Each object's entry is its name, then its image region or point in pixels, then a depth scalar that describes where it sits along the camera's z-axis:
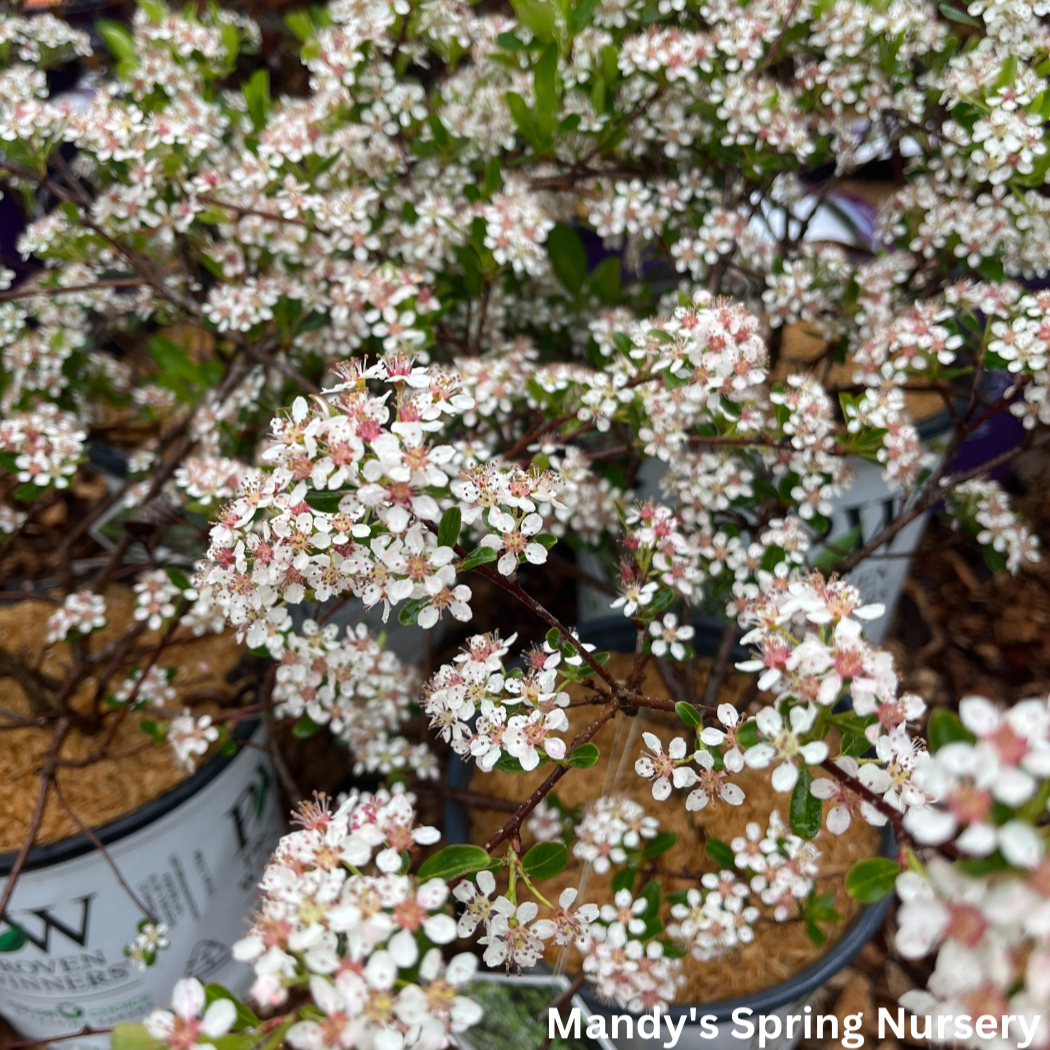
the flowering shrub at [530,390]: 0.16
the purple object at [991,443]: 0.49
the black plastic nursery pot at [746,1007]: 0.24
